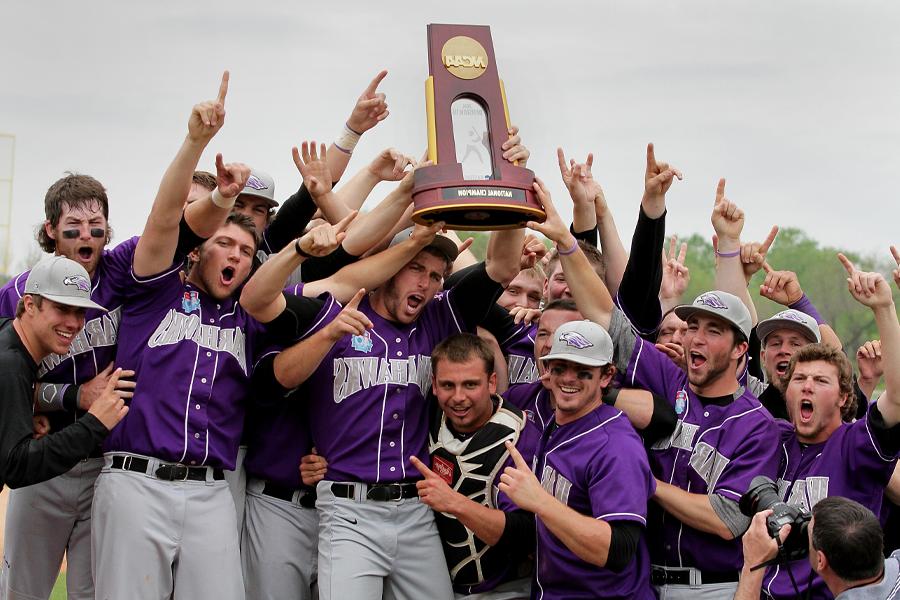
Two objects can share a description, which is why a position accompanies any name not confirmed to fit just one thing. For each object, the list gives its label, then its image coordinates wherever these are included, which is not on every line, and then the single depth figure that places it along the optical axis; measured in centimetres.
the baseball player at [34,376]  1002
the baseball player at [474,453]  1100
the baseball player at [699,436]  1044
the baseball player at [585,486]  973
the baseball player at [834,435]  998
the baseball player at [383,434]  1100
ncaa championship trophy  1041
